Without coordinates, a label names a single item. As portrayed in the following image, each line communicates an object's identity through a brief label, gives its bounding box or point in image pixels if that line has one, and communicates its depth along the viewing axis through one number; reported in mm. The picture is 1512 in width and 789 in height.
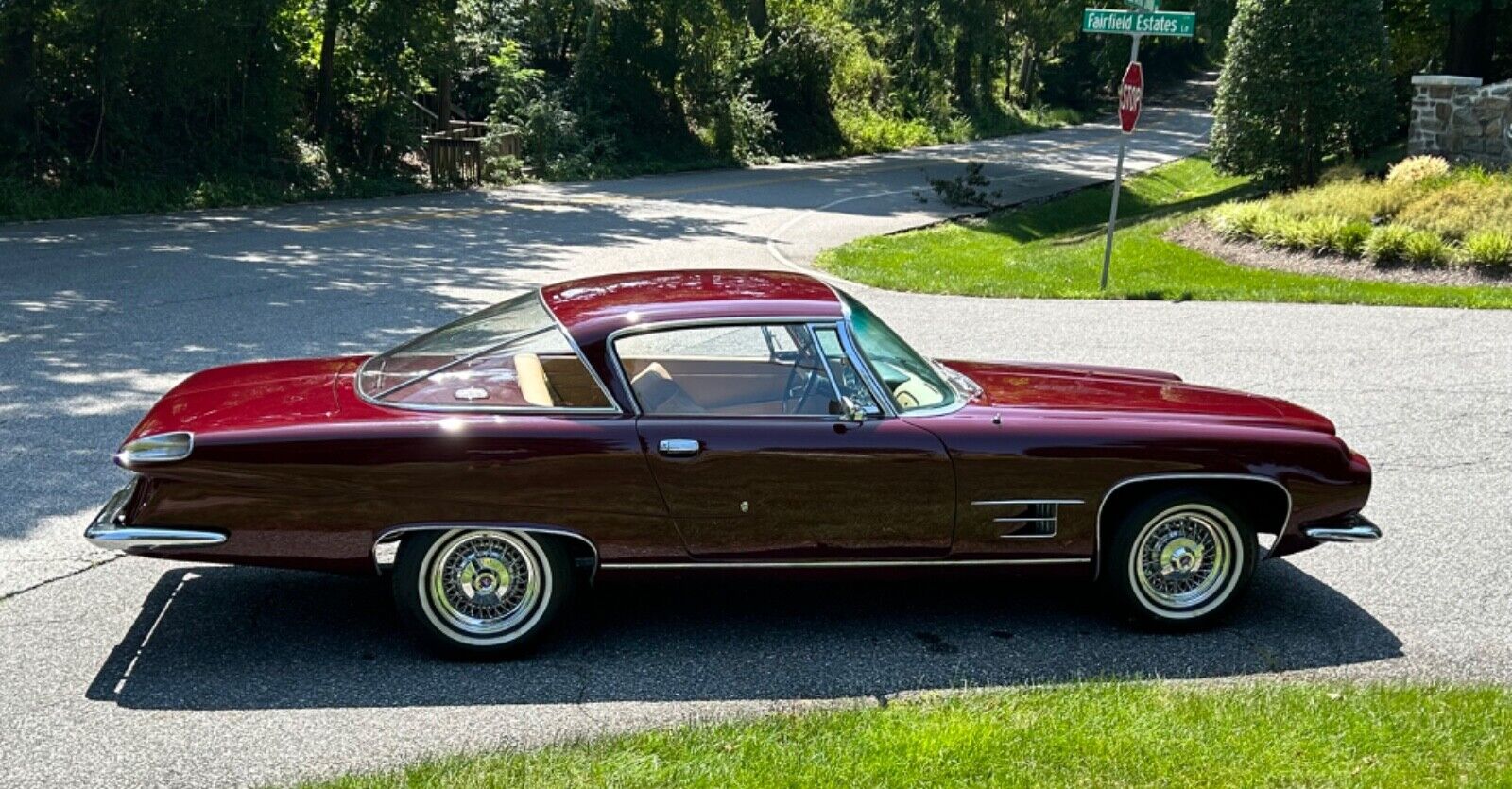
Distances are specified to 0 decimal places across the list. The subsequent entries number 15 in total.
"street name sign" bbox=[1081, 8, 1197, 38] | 14477
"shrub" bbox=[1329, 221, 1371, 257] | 17009
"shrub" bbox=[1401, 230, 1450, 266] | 16234
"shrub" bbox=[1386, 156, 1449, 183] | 18734
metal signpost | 14484
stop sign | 15227
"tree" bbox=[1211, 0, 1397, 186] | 21047
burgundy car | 5395
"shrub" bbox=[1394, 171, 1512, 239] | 16781
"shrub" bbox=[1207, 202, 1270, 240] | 18688
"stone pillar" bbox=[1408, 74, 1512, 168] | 20078
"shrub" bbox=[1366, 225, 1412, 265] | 16500
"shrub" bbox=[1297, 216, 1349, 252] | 17312
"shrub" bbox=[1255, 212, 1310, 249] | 17672
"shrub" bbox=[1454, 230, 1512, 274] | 15766
